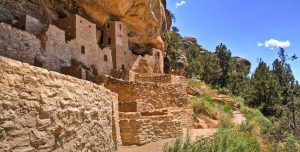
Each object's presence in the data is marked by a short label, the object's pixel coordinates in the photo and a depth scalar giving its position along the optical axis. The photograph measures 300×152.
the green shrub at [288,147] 6.92
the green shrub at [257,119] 10.34
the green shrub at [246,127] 7.97
